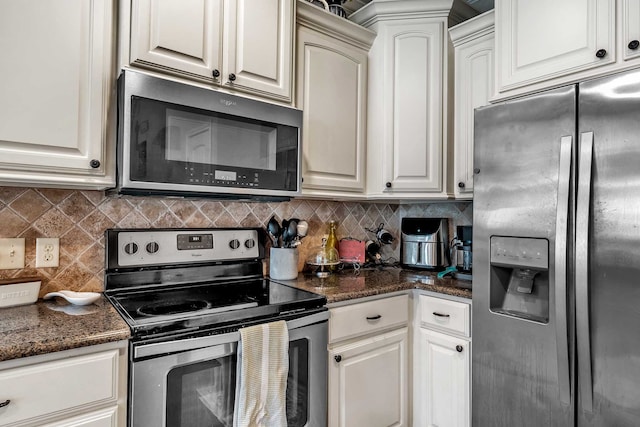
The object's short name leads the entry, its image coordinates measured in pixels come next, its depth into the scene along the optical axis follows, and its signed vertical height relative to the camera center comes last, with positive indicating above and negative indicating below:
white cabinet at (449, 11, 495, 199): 1.90 +0.72
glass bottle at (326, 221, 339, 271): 2.22 -0.12
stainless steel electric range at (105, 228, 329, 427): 1.12 -0.35
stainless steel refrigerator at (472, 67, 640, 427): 1.19 -0.13
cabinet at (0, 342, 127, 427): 0.93 -0.46
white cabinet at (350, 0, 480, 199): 2.03 +0.66
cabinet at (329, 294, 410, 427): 1.61 -0.67
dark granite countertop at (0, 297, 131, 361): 0.95 -0.33
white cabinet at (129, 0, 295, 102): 1.37 +0.70
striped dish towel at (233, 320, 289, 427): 1.25 -0.54
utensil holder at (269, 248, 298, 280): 1.87 -0.23
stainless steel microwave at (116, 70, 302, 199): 1.30 +0.29
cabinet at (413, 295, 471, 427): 1.70 -0.69
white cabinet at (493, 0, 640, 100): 1.35 +0.70
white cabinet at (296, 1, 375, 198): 1.86 +0.62
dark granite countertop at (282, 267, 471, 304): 1.66 -0.32
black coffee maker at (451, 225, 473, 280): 2.11 -0.18
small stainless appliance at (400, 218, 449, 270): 2.29 -0.15
